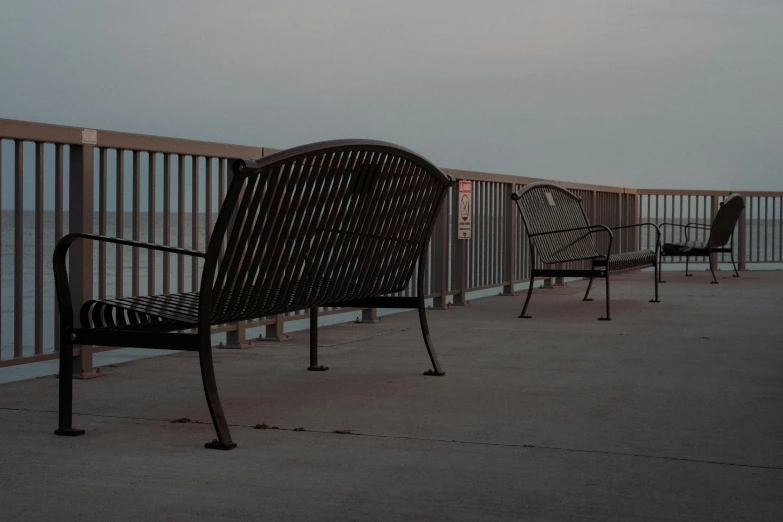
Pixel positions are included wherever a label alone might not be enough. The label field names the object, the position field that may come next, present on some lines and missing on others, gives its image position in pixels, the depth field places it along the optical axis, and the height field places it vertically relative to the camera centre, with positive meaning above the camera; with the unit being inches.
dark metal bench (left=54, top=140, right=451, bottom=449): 118.8 -0.2
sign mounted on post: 313.4 +12.4
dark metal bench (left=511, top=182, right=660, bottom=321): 281.1 +5.1
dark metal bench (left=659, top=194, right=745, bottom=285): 407.2 +7.5
